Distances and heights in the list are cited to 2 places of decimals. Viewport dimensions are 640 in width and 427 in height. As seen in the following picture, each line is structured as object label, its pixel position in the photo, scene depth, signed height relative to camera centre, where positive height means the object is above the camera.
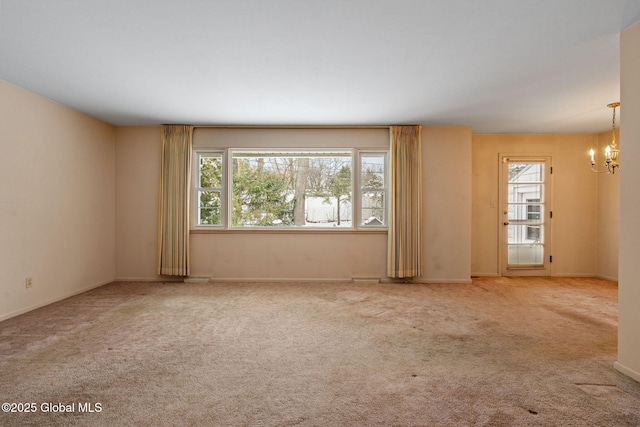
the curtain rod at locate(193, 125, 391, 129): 5.45 +1.45
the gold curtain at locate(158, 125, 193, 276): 5.35 +0.22
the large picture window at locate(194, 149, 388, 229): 5.60 +0.45
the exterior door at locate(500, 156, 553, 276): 5.98 +0.02
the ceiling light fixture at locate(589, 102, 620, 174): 4.29 +0.83
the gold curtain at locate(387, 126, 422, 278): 5.35 +0.16
